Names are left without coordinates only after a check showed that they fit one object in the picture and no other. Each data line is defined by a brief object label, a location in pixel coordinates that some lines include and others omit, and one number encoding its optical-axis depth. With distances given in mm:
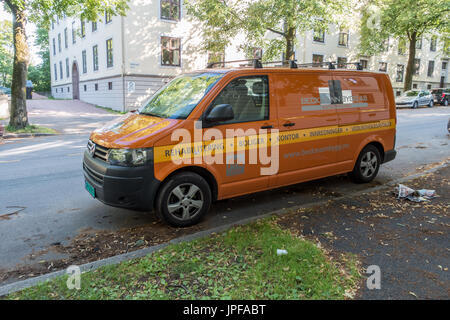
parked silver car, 28656
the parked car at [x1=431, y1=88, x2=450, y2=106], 32594
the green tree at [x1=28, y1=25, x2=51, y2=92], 49125
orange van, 4164
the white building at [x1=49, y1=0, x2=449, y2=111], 23109
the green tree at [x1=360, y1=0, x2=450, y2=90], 25203
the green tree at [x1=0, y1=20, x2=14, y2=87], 44753
